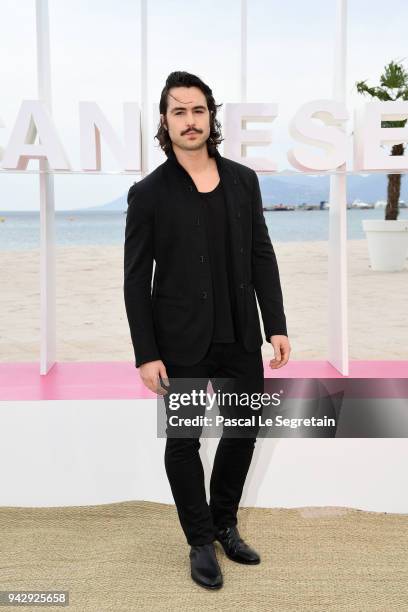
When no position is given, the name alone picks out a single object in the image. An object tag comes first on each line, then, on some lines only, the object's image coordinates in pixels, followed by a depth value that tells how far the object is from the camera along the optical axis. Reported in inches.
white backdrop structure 116.9
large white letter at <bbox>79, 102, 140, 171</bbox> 108.1
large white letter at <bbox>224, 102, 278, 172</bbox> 110.4
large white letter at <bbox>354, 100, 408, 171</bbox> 110.2
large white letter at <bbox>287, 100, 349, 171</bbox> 109.3
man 74.6
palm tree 338.6
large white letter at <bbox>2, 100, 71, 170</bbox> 107.4
